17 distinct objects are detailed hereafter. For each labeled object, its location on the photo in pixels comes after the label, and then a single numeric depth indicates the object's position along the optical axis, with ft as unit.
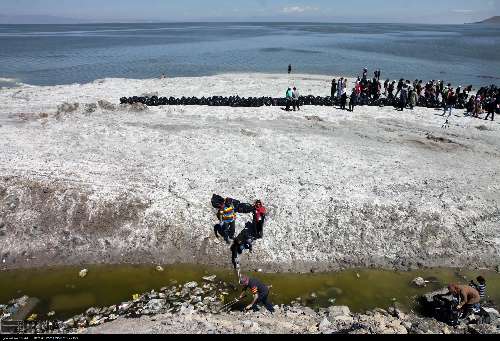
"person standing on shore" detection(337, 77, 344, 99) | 99.33
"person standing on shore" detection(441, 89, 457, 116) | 92.10
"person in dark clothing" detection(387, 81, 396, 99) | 106.63
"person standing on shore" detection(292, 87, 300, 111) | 94.32
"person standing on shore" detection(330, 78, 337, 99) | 103.90
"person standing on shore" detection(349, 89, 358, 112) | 95.14
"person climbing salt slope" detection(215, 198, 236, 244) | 51.42
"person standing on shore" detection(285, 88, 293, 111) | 93.78
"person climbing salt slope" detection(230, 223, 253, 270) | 49.42
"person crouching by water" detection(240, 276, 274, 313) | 39.63
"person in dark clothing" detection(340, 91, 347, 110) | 97.30
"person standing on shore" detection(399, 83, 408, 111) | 96.27
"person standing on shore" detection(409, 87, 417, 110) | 99.66
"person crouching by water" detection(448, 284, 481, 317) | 39.65
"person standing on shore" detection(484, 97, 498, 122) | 90.48
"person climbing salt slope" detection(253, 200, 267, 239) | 51.49
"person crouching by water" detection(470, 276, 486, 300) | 41.76
